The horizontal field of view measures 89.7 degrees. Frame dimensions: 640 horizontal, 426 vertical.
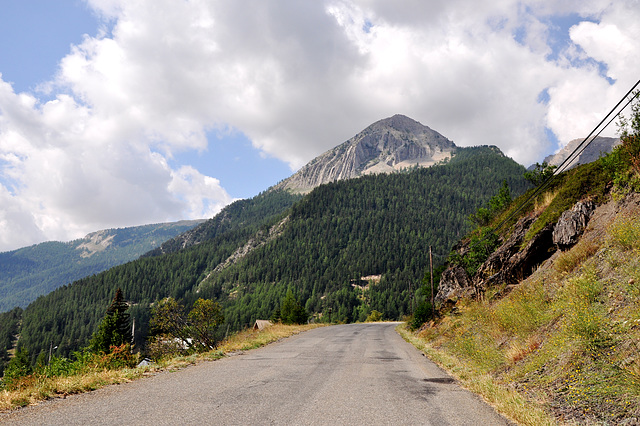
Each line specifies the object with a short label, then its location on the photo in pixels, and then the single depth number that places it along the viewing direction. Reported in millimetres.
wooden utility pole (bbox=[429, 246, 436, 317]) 31638
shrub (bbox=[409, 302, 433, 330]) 33812
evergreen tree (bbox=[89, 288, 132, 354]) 44844
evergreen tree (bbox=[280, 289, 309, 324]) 51406
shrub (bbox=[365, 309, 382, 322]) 96562
